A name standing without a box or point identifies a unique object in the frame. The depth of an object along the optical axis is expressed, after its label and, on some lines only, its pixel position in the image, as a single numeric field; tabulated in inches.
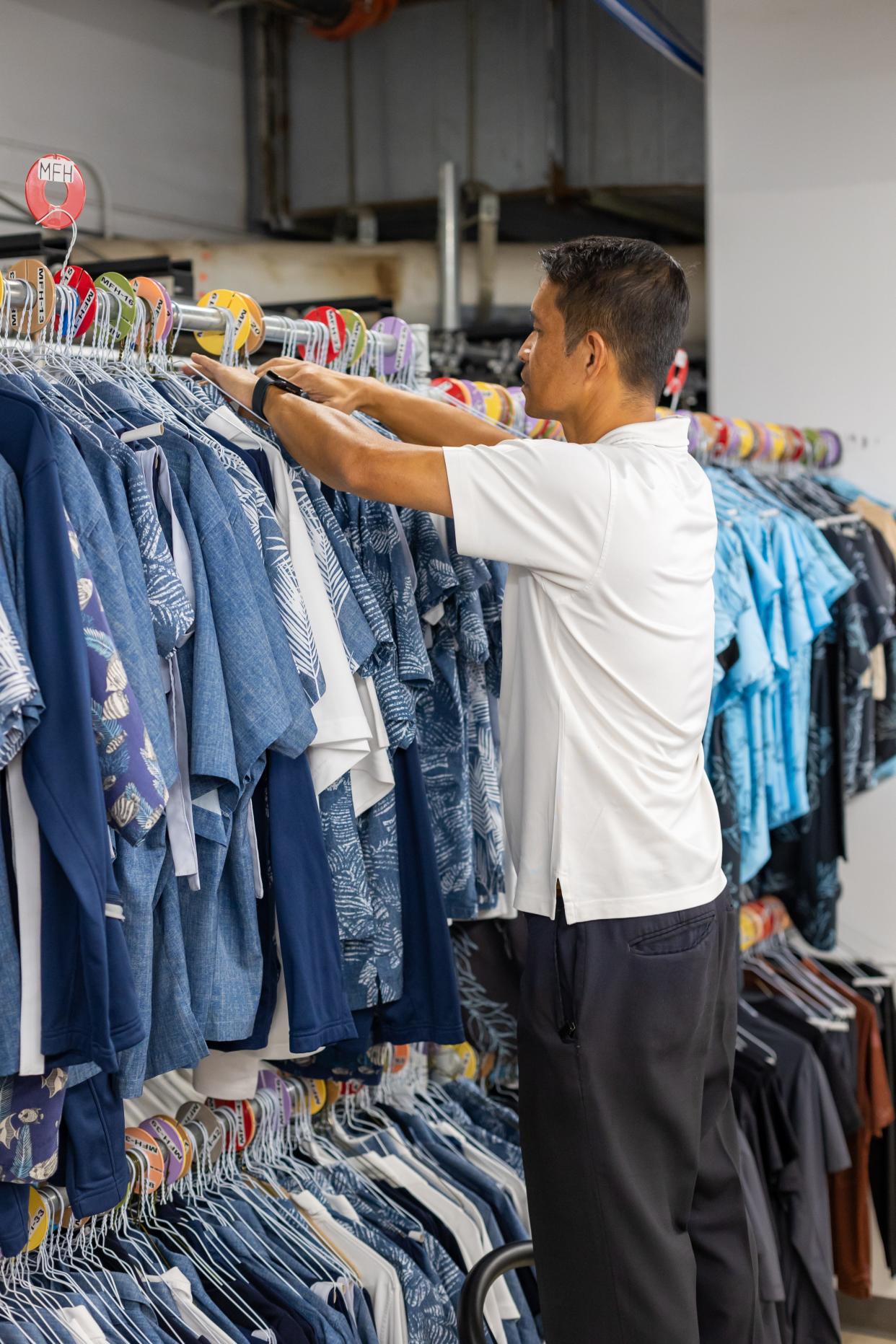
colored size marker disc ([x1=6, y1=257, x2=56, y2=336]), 72.1
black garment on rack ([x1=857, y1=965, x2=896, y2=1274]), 143.9
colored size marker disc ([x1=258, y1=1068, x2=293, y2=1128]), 93.8
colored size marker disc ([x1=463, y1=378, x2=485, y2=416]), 98.7
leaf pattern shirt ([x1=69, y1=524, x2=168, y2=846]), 63.3
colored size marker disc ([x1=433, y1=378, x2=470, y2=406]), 98.0
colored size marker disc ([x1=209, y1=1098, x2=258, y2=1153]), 90.9
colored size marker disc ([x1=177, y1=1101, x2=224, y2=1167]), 89.7
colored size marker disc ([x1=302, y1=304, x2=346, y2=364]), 88.5
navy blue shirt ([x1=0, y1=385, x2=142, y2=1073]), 60.9
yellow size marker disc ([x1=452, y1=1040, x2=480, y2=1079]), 107.7
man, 72.5
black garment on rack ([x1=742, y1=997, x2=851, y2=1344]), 122.6
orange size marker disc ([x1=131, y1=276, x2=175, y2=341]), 76.8
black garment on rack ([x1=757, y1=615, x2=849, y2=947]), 136.3
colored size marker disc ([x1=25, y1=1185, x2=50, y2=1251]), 76.3
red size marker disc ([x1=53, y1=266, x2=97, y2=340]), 74.4
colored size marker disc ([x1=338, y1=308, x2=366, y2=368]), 89.6
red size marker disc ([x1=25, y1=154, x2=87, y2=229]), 69.6
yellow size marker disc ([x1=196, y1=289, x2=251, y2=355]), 81.4
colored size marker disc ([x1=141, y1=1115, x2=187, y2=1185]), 85.7
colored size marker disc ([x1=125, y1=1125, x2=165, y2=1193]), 84.0
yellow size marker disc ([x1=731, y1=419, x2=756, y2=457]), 134.6
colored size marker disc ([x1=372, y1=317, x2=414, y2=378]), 93.9
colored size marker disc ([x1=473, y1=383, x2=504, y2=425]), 100.1
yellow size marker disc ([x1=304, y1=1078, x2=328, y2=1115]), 96.8
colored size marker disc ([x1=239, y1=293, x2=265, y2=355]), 82.3
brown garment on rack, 139.1
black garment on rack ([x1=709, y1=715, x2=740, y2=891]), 114.3
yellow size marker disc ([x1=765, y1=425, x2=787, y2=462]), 140.8
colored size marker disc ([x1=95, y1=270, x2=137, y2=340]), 75.7
